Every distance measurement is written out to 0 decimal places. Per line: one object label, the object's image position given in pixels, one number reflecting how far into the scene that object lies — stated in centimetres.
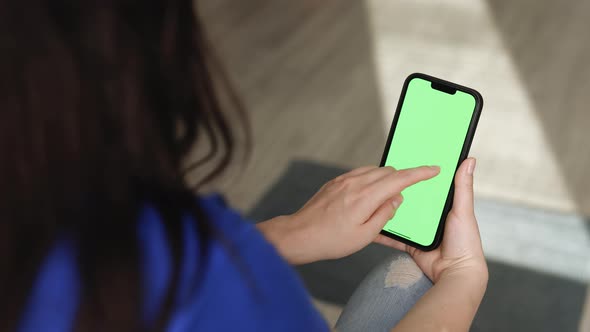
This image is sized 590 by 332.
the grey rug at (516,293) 171
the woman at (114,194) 90
